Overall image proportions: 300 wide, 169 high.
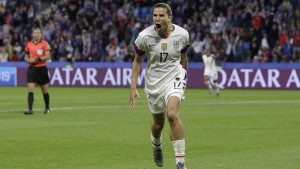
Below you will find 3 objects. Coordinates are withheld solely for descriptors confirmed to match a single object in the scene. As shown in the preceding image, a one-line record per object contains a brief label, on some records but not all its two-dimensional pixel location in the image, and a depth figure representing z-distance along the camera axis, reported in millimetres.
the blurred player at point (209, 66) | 36906
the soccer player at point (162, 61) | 11797
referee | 23484
